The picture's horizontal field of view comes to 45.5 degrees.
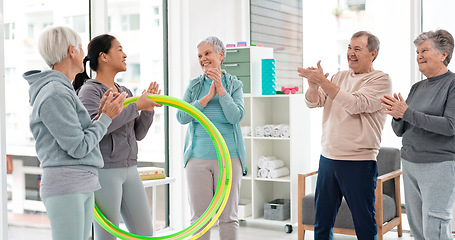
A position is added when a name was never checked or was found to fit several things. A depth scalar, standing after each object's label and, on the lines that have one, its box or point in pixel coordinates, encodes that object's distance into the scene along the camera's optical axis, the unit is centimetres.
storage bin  497
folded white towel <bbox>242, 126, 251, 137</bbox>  512
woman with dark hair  257
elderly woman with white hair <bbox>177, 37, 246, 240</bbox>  318
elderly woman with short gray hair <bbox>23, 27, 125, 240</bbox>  213
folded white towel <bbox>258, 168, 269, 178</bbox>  503
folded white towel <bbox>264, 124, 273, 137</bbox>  503
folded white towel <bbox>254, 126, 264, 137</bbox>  507
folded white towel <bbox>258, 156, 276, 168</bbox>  506
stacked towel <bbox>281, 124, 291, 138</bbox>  496
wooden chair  411
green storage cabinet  496
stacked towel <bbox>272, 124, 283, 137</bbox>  498
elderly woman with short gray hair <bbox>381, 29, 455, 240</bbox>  286
